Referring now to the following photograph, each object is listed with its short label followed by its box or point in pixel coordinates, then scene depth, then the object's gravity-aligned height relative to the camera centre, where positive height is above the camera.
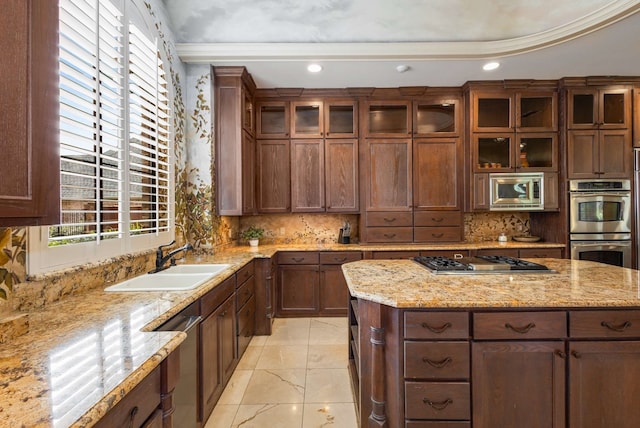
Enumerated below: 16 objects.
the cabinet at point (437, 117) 3.92 +1.28
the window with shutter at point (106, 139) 1.55 +0.48
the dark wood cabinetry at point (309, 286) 3.74 -0.91
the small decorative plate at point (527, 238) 4.04 -0.35
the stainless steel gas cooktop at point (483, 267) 2.01 -0.37
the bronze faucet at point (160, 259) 2.24 -0.34
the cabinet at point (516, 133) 3.80 +1.01
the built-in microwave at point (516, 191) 3.78 +0.28
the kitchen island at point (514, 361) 1.52 -0.76
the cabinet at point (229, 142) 3.38 +0.81
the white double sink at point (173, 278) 1.87 -0.46
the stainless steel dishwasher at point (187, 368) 1.47 -0.84
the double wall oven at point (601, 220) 3.60 -0.09
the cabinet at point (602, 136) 3.69 +0.95
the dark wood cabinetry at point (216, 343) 1.83 -0.90
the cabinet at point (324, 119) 3.99 +1.29
